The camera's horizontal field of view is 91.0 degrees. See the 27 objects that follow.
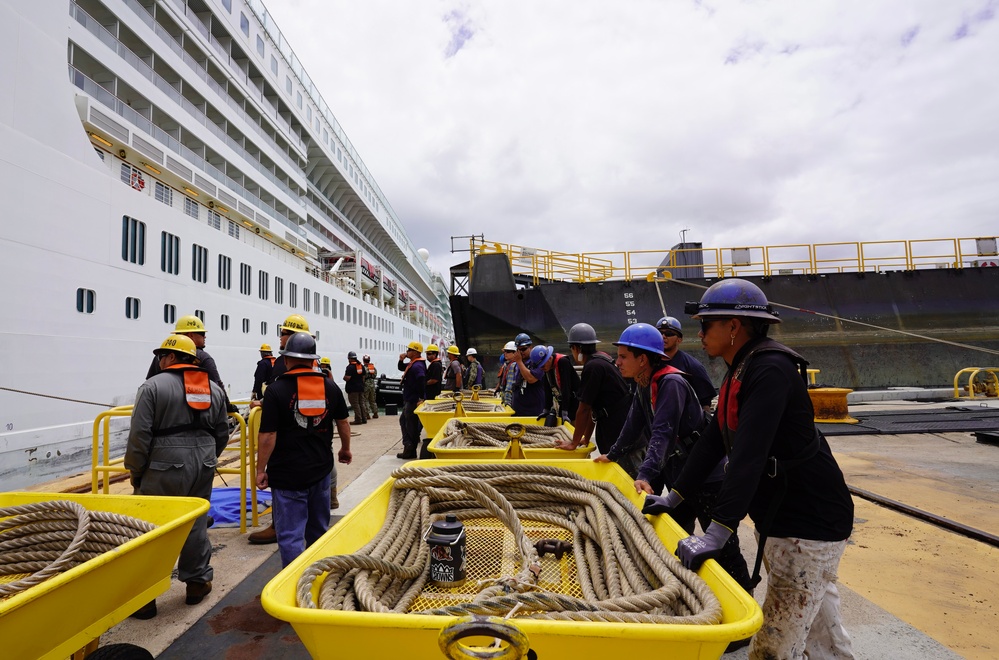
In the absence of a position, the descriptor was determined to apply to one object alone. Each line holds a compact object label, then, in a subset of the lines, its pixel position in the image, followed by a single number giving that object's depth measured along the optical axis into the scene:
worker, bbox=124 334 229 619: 3.02
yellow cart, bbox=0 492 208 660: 1.45
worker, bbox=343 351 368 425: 10.87
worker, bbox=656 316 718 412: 3.89
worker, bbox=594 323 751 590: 2.58
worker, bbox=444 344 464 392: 9.97
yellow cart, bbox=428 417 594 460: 3.57
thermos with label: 1.83
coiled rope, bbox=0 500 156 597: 2.01
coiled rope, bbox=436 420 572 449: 4.08
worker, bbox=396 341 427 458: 7.31
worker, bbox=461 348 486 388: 12.23
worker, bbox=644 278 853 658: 1.59
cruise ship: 6.86
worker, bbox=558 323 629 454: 3.62
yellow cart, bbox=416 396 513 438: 5.78
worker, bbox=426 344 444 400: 9.30
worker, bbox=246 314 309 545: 4.08
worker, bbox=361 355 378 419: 12.89
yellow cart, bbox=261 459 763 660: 1.10
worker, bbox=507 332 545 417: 6.58
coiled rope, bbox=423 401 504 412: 6.76
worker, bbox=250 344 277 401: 7.61
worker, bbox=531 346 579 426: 5.41
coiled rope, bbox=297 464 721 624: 1.34
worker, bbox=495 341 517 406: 7.91
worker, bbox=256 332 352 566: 2.98
